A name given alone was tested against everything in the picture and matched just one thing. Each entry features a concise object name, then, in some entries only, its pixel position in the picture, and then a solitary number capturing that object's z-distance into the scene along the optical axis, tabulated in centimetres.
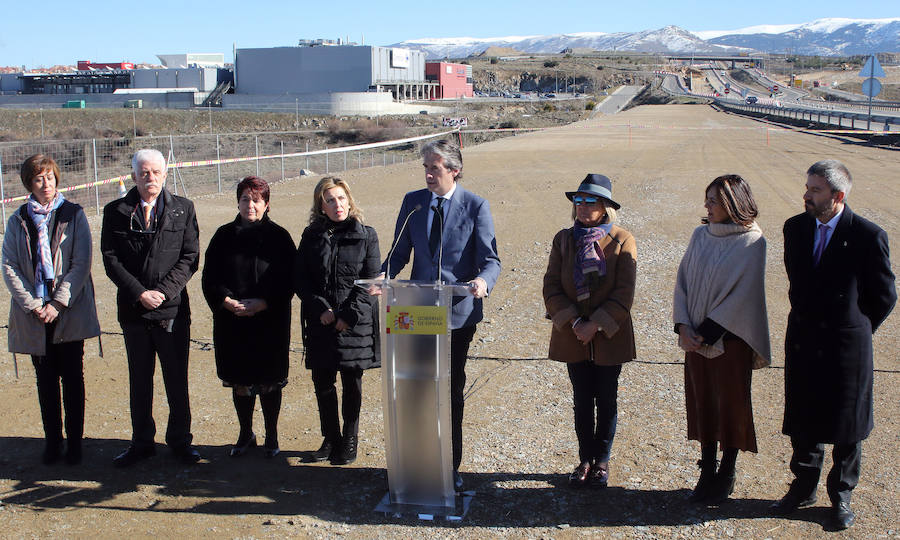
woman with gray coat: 475
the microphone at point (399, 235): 417
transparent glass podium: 392
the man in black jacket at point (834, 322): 393
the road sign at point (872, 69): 3478
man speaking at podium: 433
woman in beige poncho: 414
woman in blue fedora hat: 434
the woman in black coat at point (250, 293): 480
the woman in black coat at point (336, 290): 462
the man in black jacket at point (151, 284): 470
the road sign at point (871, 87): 3695
